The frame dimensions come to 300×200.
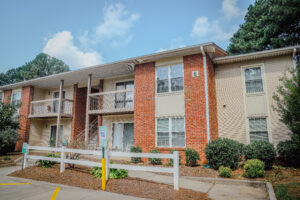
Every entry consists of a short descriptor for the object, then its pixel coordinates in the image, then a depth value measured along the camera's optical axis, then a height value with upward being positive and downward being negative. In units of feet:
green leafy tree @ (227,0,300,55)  56.13 +32.10
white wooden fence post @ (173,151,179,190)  19.19 -3.24
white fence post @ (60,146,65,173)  26.68 -3.34
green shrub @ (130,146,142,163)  36.47 -2.74
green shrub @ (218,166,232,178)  25.26 -4.47
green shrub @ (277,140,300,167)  29.17 -2.54
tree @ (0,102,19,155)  47.80 +1.62
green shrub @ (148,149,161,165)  34.37 -4.14
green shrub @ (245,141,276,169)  28.02 -2.41
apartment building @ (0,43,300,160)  35.01 +6.94
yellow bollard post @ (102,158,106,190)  20.26 -4.37
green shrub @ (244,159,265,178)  24.62 -4.02
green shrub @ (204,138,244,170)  28.53 -2.51
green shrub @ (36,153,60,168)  29.91 -4.07
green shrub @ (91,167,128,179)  22.69 -4.27
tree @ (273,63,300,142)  24.53 +3.40
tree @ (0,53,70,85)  132.26 +43.81
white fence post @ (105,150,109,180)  22.10 -3.05
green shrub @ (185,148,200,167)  31.86 -3.36
